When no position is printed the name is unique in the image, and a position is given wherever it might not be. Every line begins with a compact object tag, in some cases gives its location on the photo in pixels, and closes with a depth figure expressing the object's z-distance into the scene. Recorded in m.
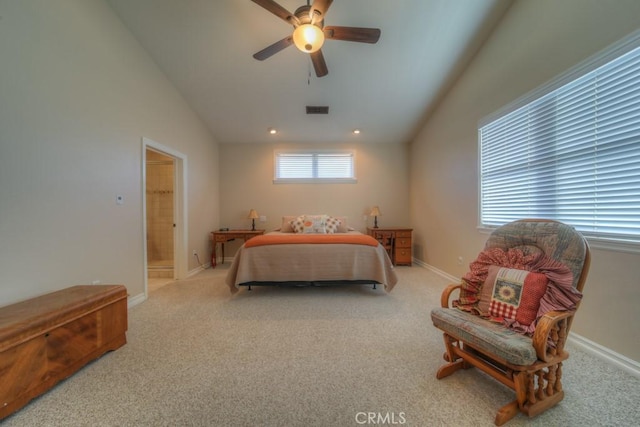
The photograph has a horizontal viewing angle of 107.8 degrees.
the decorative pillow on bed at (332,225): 4.30
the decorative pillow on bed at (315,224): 4.16
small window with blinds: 5.05
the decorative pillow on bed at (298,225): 4.25
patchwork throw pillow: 1.40
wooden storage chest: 1.26
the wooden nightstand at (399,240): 4.45
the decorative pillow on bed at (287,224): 4.37
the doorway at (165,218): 3.71
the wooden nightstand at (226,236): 4.44
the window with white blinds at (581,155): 1.62
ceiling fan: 1.88
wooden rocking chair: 1.18
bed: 2.96
